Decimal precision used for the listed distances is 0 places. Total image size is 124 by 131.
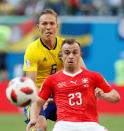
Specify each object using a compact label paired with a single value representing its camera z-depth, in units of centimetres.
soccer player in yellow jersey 1548
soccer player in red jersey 1253
